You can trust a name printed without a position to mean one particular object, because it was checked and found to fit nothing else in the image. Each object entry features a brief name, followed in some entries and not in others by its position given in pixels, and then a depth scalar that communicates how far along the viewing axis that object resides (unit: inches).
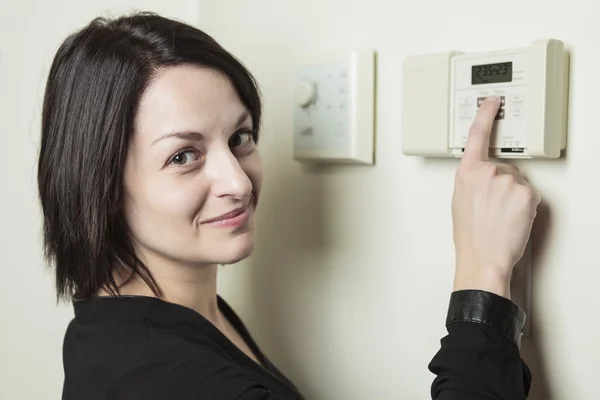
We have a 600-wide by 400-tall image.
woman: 28.7
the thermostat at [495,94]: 28.7
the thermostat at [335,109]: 37.6
